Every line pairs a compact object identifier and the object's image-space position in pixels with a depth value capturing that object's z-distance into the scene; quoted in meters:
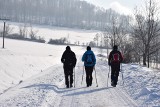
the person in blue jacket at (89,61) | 16.11
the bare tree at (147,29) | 36.03
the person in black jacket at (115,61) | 16.39
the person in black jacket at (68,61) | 15.92
